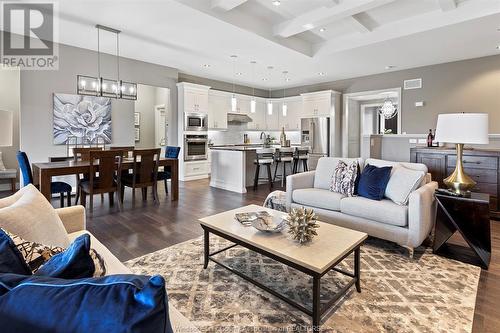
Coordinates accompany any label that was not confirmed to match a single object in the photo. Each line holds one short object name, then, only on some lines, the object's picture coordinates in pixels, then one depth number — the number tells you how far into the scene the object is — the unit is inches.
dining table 140.3
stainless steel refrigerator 311.6
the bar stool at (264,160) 241.6
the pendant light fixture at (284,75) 277.0
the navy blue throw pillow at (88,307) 20.9
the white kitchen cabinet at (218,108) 316.2
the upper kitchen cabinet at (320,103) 304.7
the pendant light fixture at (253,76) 241.7
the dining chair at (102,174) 153.4
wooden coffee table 64.5
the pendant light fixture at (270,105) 255.6
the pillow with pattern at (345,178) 128.1
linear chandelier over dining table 169.8
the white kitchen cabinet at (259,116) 366.6
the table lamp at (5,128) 64.6
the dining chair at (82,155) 182.8
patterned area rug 67.3
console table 151.9
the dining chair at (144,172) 173.6
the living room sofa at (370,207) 101.8
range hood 336.4
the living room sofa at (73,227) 42.5
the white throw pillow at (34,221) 48.6
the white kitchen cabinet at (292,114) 350.3
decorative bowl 83.3
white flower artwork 203.9
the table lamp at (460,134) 100.0
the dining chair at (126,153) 196.0
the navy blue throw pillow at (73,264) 29.9
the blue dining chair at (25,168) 141.8
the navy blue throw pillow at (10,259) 31.7
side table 99.3
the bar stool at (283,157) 252.8
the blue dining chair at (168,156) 201.2
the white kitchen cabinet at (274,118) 377.2
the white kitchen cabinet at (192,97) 276.5
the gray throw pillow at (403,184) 109.9
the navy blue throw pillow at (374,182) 118.3
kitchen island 226.5
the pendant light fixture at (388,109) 308.7
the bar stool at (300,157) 271.9
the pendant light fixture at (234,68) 222.9
